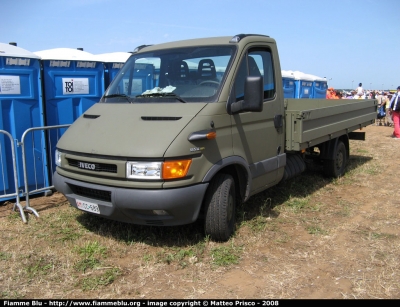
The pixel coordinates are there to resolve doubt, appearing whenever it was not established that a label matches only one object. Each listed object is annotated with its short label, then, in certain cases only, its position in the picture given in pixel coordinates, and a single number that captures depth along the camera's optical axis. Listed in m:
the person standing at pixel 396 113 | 12.94
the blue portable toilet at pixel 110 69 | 6.73
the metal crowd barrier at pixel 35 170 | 4.94
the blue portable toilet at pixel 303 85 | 14.77
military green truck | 3.50
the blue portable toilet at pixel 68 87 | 5.93
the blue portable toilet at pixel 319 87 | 16.47
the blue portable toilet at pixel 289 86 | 13.41
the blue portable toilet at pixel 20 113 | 5.37
